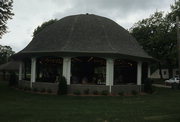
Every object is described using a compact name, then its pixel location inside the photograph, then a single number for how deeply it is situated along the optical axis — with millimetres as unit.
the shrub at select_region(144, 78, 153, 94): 16781
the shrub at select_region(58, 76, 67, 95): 14327
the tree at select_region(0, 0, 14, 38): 15896
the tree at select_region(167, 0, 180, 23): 29258
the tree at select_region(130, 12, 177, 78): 28992
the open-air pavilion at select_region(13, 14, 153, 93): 15022
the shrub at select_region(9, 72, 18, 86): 20313
